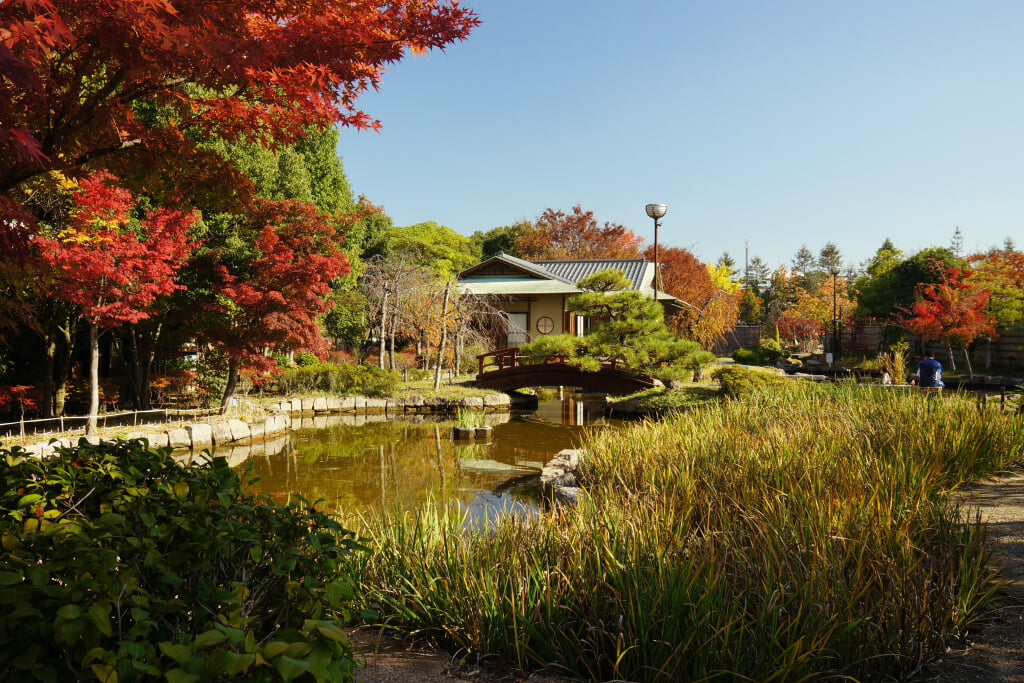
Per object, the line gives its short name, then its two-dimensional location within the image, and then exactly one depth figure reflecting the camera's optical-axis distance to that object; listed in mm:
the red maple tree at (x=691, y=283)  33012
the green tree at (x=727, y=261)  73556
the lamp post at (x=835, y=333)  32353
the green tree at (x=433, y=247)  32875
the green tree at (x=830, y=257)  73862
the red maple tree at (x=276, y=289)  12630
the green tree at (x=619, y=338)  15812
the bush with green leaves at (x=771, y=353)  34156
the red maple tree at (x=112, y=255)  9289
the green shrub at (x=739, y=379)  14750
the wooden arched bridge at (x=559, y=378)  17156
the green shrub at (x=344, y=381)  17938
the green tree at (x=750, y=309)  46750
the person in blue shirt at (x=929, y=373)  11750
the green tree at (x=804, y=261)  76938
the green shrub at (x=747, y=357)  31781
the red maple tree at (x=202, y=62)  3191
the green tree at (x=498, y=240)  42812
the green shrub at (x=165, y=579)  1456
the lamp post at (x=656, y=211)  17078
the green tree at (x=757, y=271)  74438
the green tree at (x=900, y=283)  26891
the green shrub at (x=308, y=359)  19898
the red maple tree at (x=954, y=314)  20672
